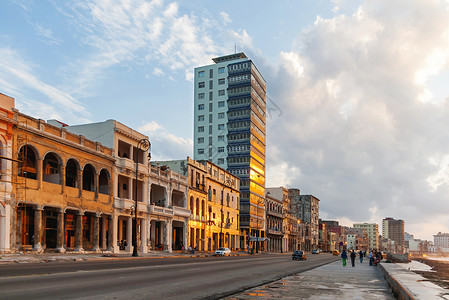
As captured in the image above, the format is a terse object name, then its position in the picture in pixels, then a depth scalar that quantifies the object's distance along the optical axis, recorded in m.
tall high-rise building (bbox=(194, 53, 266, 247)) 115.38
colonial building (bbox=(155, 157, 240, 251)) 74.81
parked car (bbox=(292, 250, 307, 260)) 58.81
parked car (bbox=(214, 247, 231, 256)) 65.12
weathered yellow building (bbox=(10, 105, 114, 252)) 38.03
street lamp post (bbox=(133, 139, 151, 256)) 57.64
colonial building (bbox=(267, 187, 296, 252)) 143.88
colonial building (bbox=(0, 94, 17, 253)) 35.56
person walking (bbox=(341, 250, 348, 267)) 42.42
